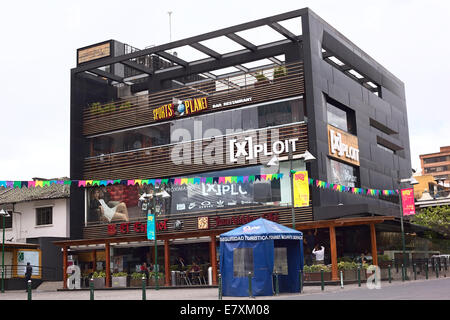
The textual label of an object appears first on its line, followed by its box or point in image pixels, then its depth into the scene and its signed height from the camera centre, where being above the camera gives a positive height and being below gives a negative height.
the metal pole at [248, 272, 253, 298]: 23.75 -1.01
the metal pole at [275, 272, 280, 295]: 24.34 -1.12
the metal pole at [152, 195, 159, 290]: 33.53 -0.63
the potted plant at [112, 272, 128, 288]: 38.91 -1.08
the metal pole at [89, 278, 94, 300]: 21.34 -0.88
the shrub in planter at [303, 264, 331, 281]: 32.72 -0.90
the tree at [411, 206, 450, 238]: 47.00 +2.23
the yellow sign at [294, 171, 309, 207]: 28.31 +2.89
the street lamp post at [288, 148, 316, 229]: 27.43 +4.00
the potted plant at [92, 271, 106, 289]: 40.47 -1.03
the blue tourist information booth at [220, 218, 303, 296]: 24.33 -0.10
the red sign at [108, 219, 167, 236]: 41.19 +2.17
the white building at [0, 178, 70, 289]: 44.09 +2.54
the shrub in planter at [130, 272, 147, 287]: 38.47 -1.06
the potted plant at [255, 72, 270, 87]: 38.47 +10.37
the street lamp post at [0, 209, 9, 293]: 40.50 +0.50
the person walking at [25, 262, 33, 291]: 38.49 -0.41
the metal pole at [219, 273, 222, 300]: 22.34 -0.98
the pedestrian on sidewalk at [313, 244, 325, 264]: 34.25 -0.03
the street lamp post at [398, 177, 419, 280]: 35.94 +3.14
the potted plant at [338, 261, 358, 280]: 32.81 -0.88
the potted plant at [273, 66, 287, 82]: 38.09 +10.58
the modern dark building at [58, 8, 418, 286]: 37.38 +7.32
